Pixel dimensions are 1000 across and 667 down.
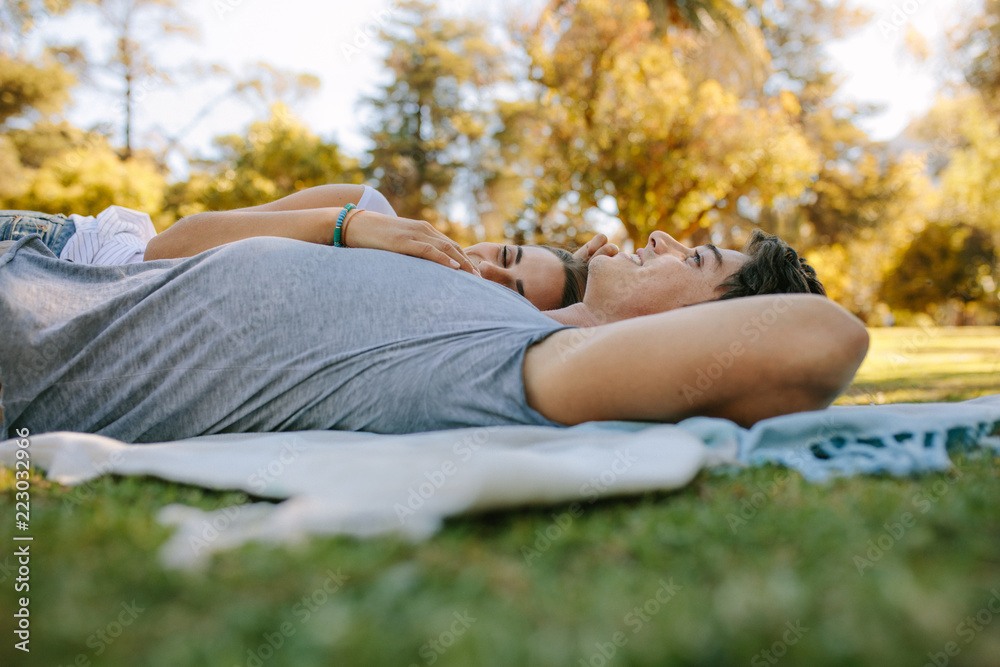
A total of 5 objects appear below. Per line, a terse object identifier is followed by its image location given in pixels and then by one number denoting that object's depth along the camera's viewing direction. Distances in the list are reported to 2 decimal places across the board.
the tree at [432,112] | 26.03
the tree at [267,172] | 18.59
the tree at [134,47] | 18.88
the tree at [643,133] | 15.47
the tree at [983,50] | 11.67
